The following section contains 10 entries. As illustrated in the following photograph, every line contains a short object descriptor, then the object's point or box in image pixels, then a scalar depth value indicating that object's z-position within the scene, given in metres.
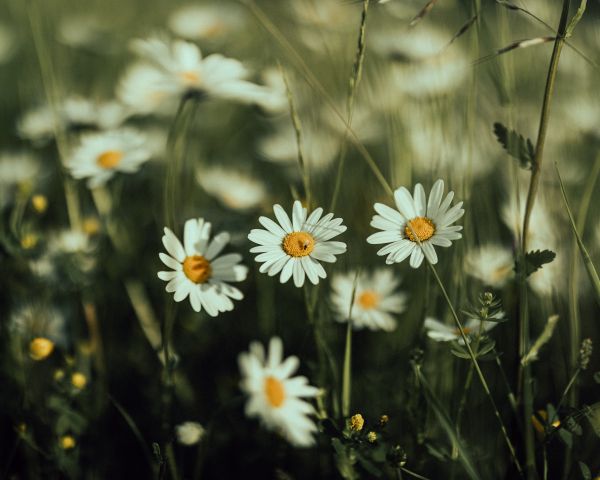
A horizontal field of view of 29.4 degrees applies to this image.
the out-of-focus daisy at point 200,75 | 0.64
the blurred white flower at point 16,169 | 0.82
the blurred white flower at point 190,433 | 0.58
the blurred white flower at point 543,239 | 0.64
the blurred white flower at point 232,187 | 0.85
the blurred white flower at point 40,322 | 0.65
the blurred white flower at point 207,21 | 1.15
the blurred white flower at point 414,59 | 0.87
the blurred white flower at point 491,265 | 0.64
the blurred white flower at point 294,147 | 0.75
